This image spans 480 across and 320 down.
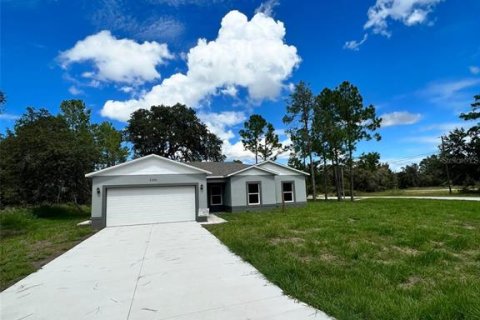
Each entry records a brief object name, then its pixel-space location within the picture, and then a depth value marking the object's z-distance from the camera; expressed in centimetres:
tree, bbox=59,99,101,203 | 1925
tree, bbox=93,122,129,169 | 3653
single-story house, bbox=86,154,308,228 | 1357
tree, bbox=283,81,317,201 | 2652
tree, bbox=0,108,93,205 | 1839
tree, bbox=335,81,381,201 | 2481
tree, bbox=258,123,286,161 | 4056
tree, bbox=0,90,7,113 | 1186
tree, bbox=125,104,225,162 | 3884
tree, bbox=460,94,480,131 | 3225
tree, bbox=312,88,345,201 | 2533
